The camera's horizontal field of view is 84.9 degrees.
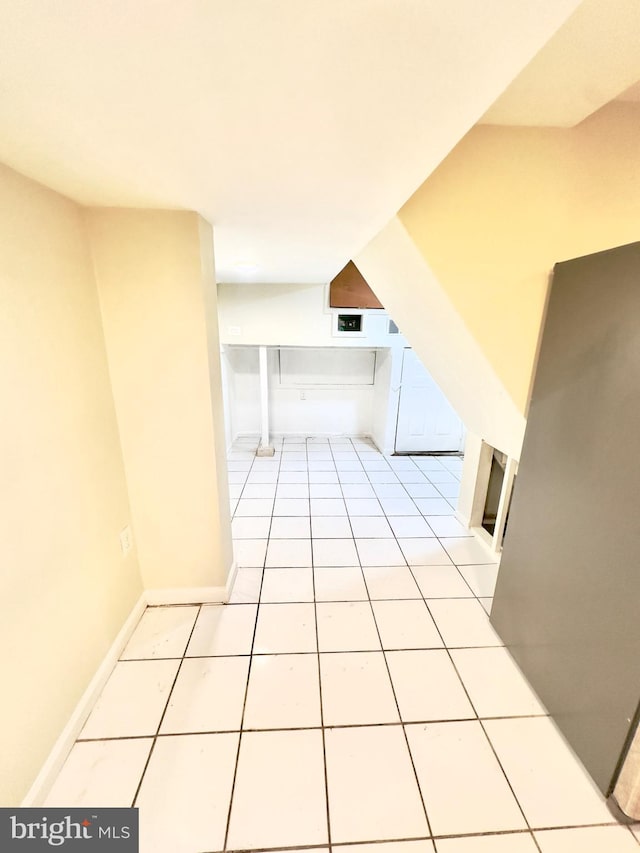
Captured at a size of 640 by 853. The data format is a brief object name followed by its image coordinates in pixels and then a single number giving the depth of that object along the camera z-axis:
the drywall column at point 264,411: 4.05
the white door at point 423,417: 3.97
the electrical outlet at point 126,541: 1.66
